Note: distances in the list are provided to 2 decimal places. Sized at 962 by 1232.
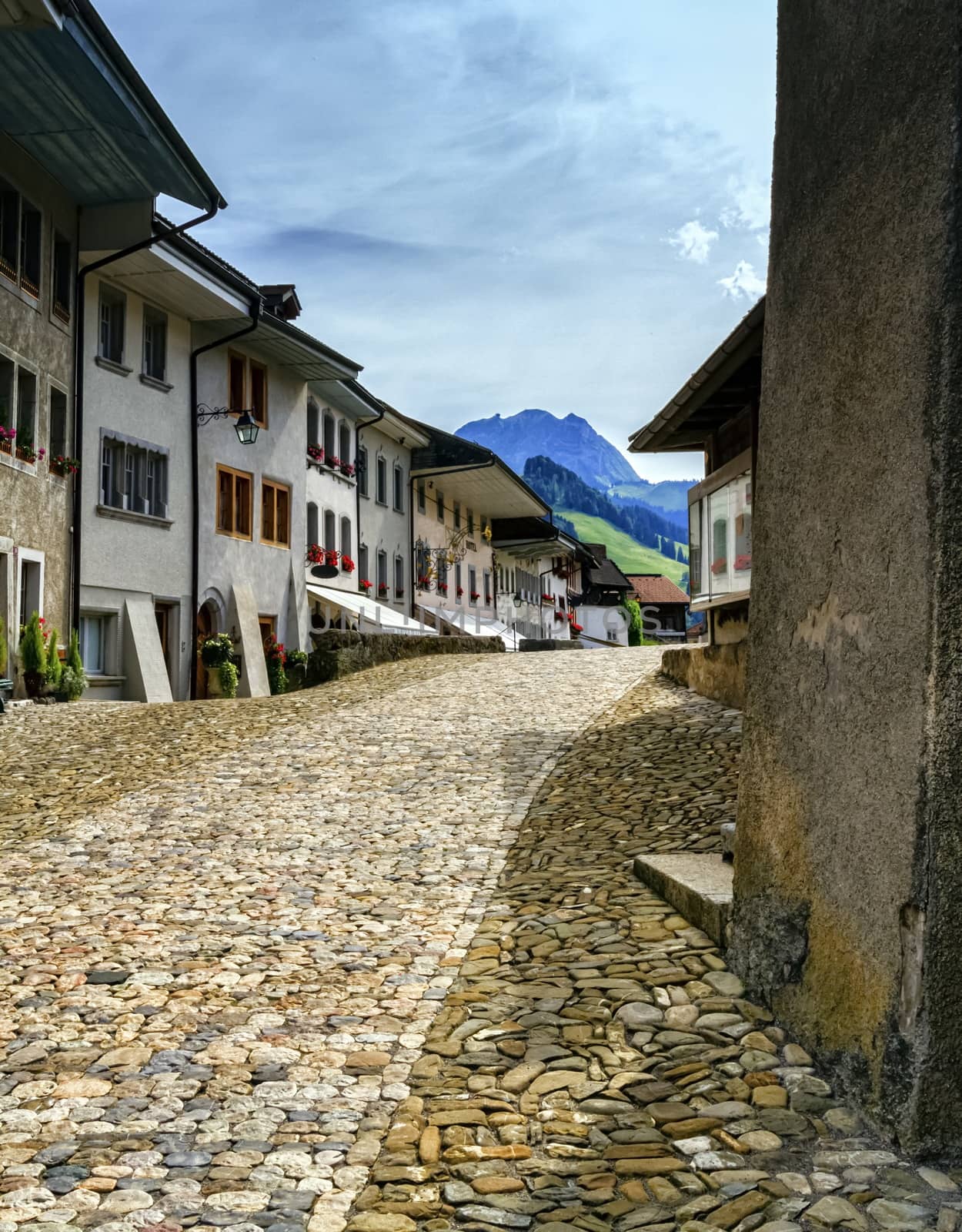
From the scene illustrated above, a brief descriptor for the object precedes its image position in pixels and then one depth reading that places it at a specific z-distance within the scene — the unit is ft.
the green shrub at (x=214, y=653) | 80.07
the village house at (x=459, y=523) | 129.49
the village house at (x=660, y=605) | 370.73
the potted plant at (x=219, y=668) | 80.07
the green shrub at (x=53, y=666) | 62.54
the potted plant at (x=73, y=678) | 63.93
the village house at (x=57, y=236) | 55.88
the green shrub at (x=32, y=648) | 61.05
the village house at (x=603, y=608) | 293.84
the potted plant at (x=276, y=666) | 88.17
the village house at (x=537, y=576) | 174.50
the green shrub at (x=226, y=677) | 80.02
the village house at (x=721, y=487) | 39.70
